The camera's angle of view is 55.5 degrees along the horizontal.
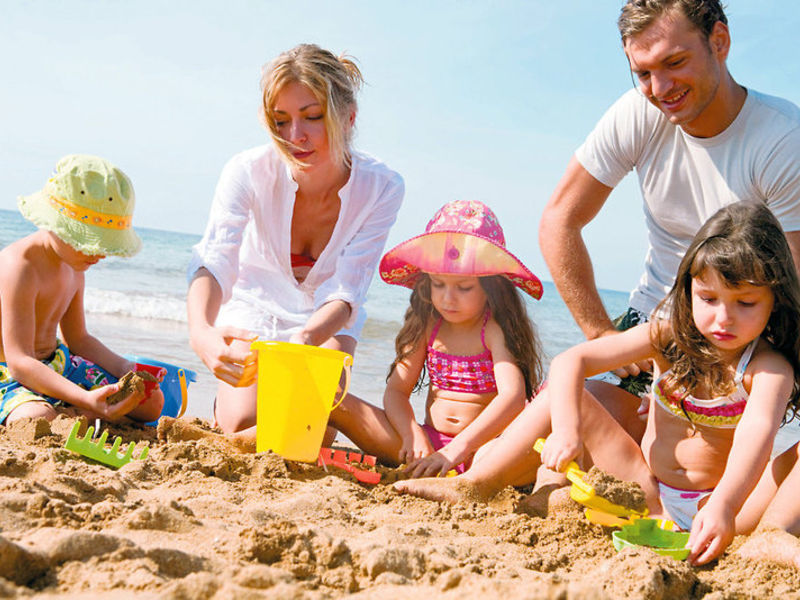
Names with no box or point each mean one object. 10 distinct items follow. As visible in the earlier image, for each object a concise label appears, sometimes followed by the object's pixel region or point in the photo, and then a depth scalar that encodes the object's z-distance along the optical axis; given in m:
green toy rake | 2.28
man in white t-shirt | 2.66
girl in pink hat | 3.09
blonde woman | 3.02
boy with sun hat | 2.86
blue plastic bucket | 3.14
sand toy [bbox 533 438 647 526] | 2.06
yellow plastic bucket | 2.47
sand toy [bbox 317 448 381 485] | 2.57
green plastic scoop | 2.05
